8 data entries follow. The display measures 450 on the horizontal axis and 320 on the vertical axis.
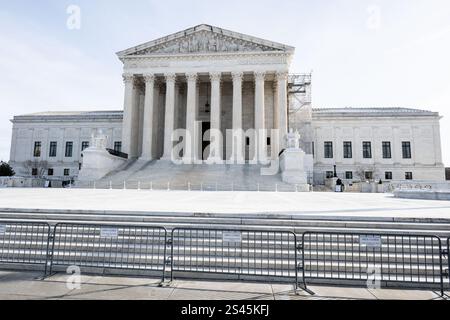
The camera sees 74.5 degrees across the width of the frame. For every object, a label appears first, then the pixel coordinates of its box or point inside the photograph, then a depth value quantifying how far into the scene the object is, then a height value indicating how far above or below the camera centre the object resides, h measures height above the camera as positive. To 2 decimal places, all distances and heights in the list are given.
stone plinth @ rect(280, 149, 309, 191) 28.81 +2.73
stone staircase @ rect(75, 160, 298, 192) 28.50 +1.68
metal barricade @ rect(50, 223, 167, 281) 5.85 -1.26
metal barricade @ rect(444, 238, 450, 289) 5.01 -0.98
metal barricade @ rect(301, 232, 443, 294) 5.29 -1.35
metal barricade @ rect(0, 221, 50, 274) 6.12 -1.18
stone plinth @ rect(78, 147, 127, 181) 31.75 +3.22
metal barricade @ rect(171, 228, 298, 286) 5.57 -1.34
